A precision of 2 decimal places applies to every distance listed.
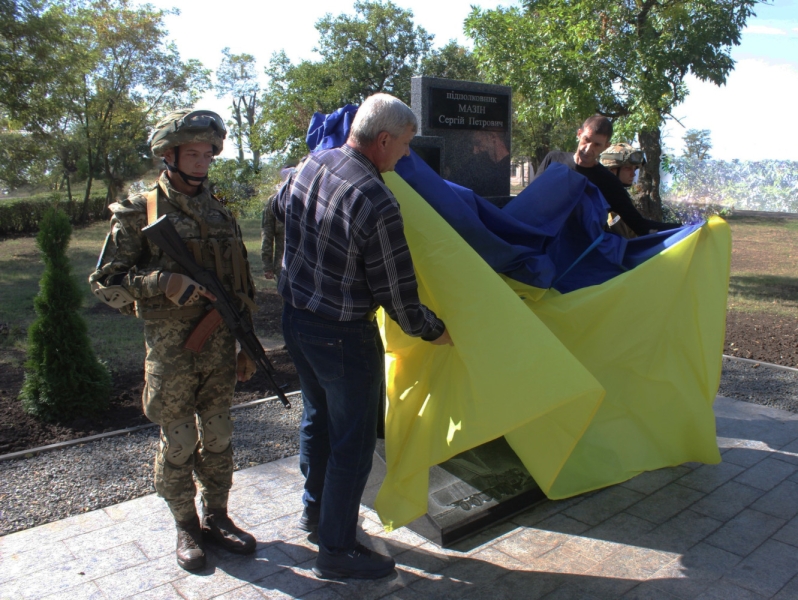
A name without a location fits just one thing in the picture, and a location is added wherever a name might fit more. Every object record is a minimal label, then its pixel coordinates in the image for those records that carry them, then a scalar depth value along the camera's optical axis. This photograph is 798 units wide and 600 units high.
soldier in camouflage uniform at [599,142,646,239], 4.80
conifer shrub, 5.00
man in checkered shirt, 2.61
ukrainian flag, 2.83
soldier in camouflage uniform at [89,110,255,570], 2.92
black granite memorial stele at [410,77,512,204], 4.60
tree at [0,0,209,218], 22.95
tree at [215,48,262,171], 58.34
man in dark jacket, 4.28
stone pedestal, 3.36
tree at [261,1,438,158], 35.50
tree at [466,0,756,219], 8.95
